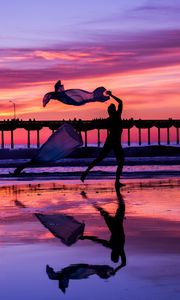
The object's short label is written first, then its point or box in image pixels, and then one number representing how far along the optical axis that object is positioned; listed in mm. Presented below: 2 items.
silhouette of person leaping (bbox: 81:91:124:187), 17031
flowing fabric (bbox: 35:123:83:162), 19561
